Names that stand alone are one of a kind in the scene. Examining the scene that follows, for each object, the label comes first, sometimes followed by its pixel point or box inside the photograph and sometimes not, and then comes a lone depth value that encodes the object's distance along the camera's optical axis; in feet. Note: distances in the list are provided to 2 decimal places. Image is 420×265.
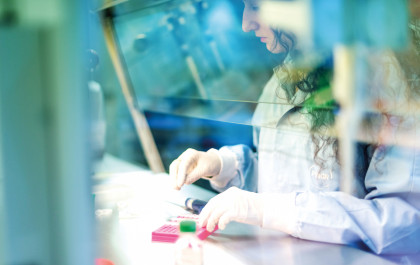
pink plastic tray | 4.50
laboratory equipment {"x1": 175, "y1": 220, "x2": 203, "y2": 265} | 3.95
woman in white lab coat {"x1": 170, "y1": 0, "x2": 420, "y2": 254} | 4.35
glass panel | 4.80
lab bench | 4.25
